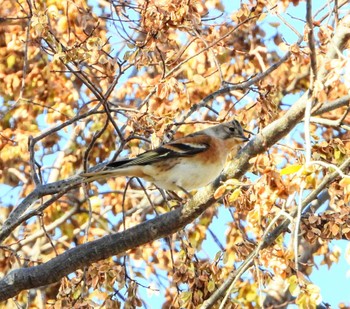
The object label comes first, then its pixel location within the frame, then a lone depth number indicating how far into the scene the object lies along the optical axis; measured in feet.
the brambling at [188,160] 50.52
